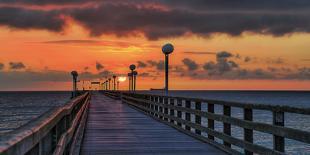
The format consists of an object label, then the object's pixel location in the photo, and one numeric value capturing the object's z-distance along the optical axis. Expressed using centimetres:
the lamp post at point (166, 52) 2205
